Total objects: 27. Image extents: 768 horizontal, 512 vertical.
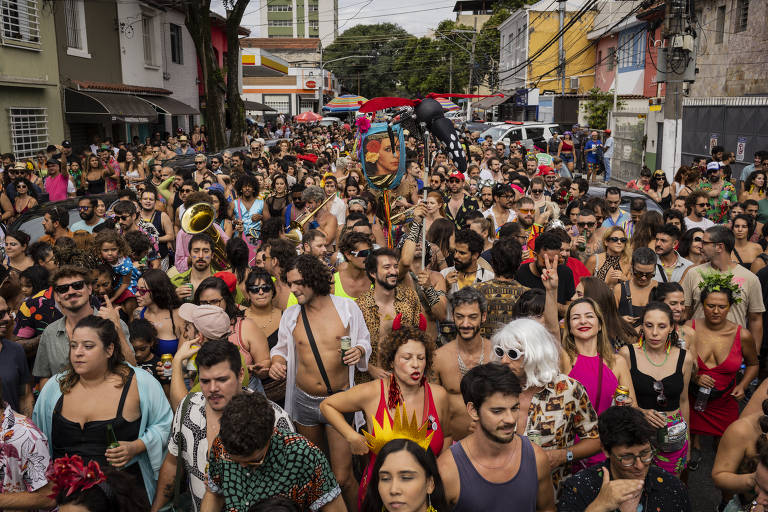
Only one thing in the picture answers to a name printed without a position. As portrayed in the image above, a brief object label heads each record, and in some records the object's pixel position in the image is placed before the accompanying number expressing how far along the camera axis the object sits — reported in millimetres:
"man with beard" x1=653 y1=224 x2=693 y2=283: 6844
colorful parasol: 22175
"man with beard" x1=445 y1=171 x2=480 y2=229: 9630
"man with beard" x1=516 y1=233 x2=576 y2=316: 5945
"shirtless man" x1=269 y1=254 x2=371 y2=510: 4781
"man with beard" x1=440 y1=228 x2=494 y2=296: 6117
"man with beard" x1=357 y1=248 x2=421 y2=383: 5105
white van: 28219
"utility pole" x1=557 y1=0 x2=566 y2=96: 35359
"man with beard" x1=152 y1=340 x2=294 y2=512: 3660
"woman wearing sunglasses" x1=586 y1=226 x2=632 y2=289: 6773
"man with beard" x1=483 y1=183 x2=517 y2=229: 8867
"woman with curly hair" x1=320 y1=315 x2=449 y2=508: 3863
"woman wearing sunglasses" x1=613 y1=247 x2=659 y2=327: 6065
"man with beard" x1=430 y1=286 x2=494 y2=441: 4602
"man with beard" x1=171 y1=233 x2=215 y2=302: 6227
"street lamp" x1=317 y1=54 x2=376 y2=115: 56531
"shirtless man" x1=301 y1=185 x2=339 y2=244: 8695
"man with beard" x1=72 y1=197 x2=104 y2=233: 8266
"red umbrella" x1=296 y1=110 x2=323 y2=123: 42938
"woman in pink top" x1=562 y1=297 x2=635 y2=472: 4254
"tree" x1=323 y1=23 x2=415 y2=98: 92375
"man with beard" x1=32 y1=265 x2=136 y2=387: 4656
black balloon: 7109
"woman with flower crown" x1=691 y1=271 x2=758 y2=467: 5191
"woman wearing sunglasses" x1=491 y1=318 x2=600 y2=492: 3811
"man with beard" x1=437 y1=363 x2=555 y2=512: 3225
